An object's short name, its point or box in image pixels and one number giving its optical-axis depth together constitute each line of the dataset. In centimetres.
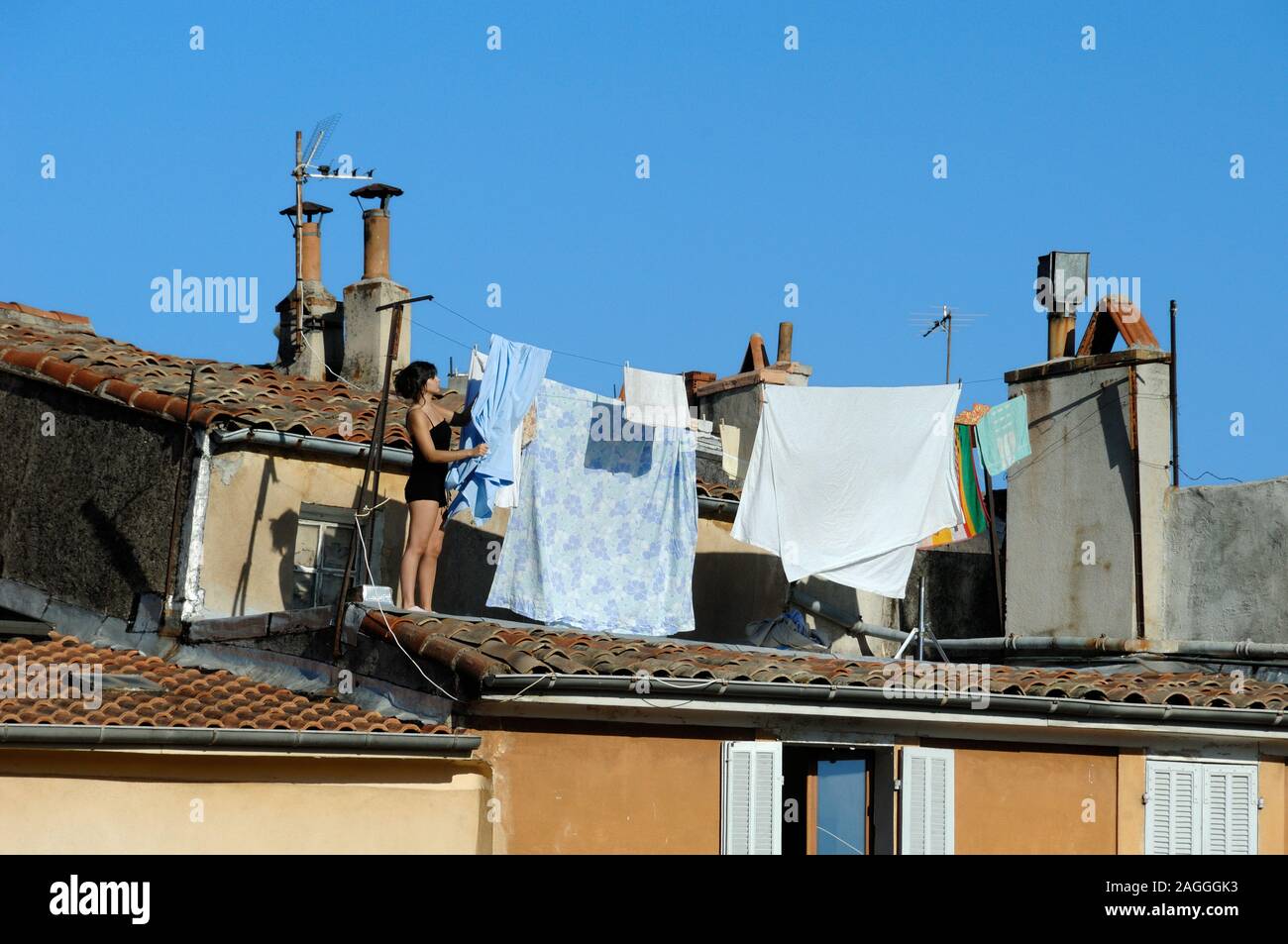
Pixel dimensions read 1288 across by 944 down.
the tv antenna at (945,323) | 1866
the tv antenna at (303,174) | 1950
